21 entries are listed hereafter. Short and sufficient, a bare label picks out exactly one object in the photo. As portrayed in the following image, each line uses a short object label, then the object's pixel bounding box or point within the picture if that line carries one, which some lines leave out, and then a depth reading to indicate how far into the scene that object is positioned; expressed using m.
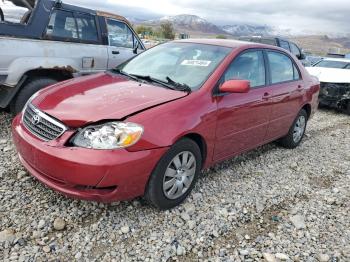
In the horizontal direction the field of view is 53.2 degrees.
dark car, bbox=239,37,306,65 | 14.34
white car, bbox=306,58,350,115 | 9.05
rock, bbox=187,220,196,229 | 3.23
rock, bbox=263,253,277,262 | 2.95
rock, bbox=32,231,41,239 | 2.86
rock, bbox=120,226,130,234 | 3.05
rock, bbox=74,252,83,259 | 2.69
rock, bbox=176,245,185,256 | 2.88
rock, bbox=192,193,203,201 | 3.71
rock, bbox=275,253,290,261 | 2.98
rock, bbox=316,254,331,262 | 3.03
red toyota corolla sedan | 2.84
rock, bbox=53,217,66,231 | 2.99
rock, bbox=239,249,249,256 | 2.97
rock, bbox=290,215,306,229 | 3.47
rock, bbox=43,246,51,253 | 2.72
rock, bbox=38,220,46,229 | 2.98
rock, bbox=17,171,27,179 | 3.71
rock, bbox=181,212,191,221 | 3.34
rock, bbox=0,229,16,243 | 2.77
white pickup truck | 4.97
